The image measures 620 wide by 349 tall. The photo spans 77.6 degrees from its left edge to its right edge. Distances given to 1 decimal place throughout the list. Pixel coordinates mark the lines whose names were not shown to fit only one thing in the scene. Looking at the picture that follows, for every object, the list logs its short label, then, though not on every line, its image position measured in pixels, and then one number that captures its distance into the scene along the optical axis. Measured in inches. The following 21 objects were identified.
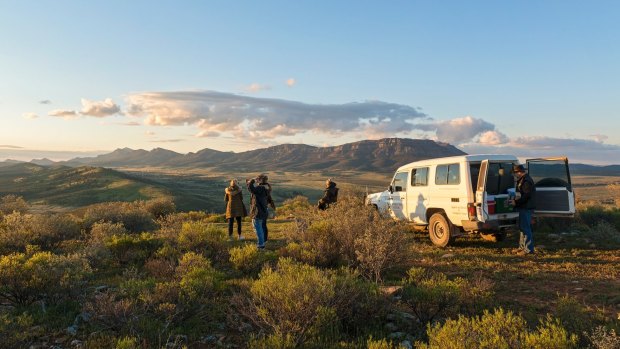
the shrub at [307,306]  176.6
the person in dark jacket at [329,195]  536.1
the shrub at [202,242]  354.3
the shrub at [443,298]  198.1
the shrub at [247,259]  309.0
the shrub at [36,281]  237.6
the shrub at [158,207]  878.8
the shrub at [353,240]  278.2
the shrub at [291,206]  935.5
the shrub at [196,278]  229.5
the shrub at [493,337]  128.2
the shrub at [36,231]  402.3
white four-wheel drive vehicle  371.9
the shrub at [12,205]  884.0
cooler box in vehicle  376.8
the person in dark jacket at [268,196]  429.7
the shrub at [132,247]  364.2
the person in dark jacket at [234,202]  474.6
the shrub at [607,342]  132.8
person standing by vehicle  367.2
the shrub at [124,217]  594.5
